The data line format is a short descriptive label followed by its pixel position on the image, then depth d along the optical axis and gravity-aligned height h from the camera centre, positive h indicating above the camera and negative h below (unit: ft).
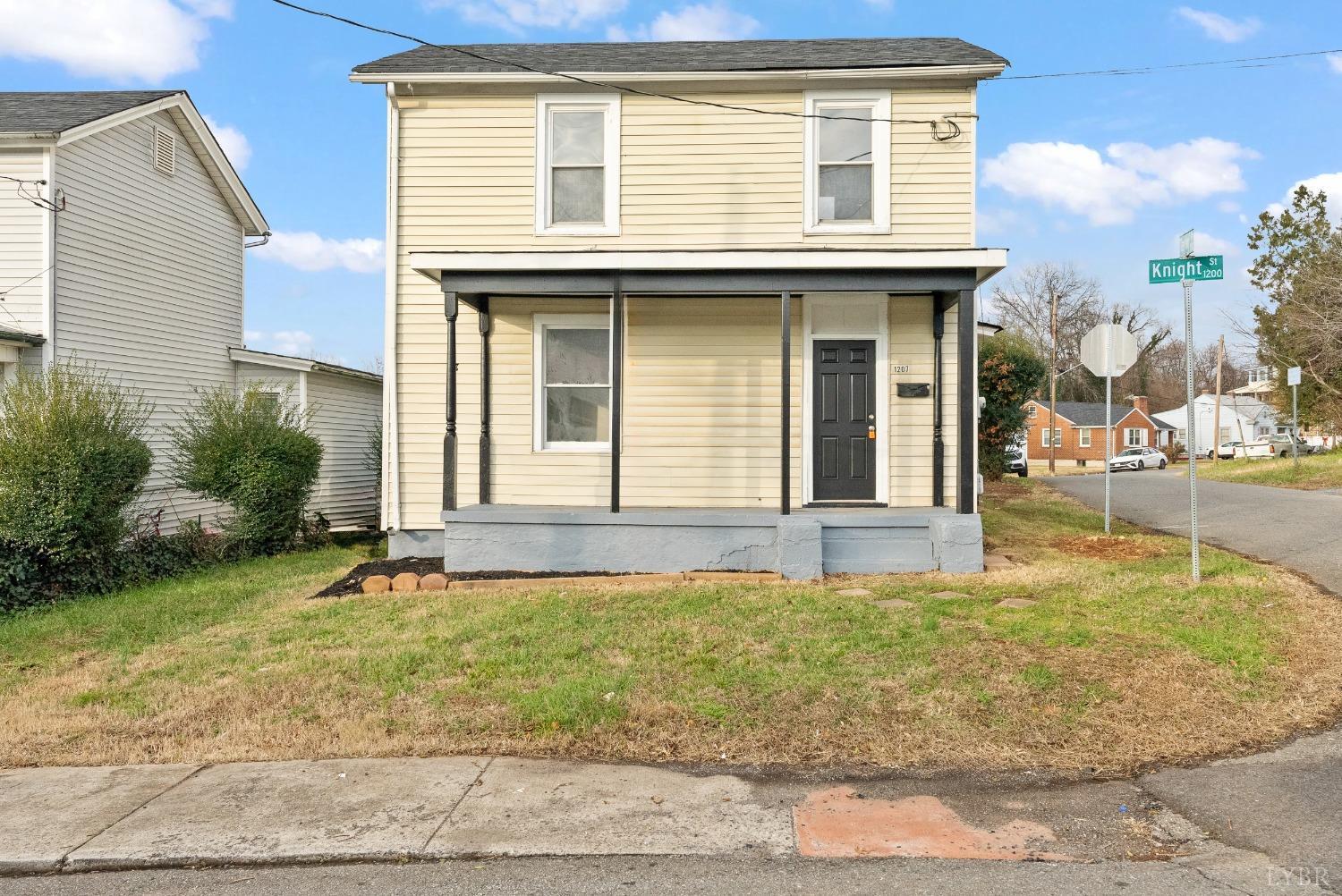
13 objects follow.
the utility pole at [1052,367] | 115.75 +12.33
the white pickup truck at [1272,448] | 145.38 +2.13
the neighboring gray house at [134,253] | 38.68 +10.17
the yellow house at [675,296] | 32.60 +6.08
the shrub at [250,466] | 38.24 -0.40
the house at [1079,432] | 186.09 +5.92
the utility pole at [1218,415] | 130.92 +6.99
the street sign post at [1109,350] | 39.32 +4.97
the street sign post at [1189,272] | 24.20 +5.25
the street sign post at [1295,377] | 70.59 +6.72
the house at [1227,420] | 206.59 +9.43
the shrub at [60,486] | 29.19 -1.00
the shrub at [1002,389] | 63.05 +5.13
